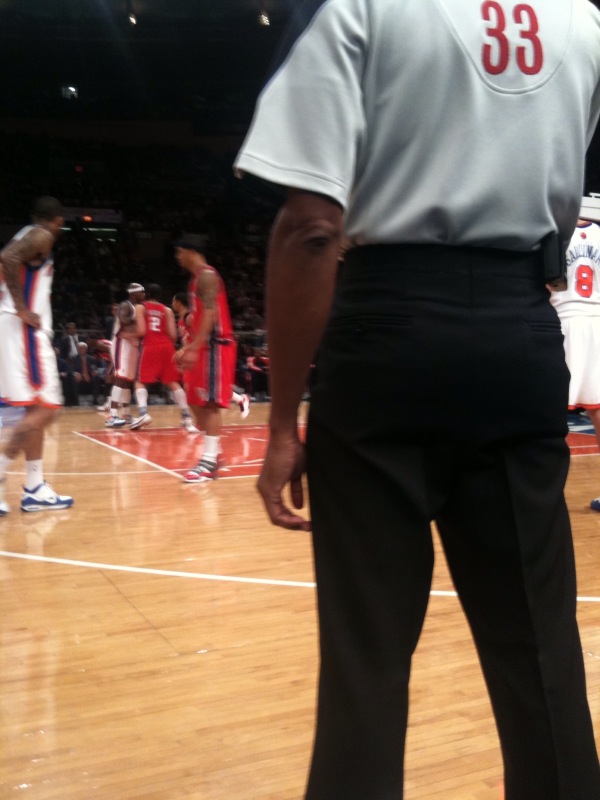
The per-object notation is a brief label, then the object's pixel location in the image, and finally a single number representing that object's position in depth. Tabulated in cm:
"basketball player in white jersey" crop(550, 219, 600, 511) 505
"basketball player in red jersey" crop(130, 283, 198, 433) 985
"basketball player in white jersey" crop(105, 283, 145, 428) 1010
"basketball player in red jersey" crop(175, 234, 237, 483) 603
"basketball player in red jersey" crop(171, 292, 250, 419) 911
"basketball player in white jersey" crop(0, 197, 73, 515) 487
